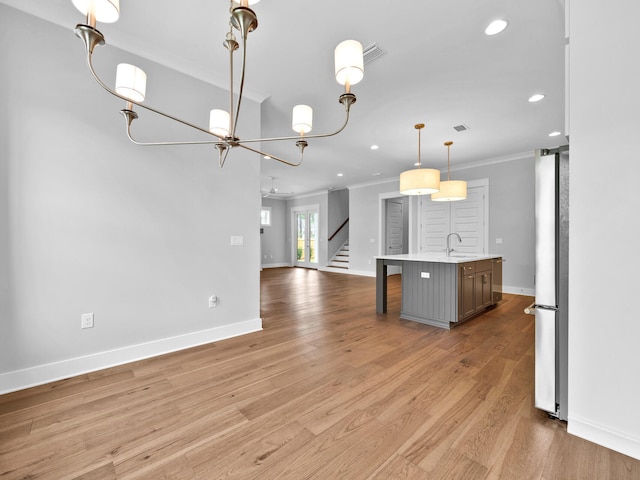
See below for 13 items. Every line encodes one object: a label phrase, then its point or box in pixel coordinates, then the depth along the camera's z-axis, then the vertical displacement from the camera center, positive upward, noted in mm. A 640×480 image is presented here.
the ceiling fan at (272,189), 7957 +1666
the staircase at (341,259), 9372 -629
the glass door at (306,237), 10456 +174
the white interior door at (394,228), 8312 +466
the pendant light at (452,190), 4320 +846
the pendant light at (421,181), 3629 +843
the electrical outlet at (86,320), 2215 -672
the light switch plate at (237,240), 3094 +8
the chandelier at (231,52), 1100 +933
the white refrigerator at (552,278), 1641 -216
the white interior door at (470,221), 6043 +502
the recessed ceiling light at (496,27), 2158 +1774
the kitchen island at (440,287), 3379 -607
